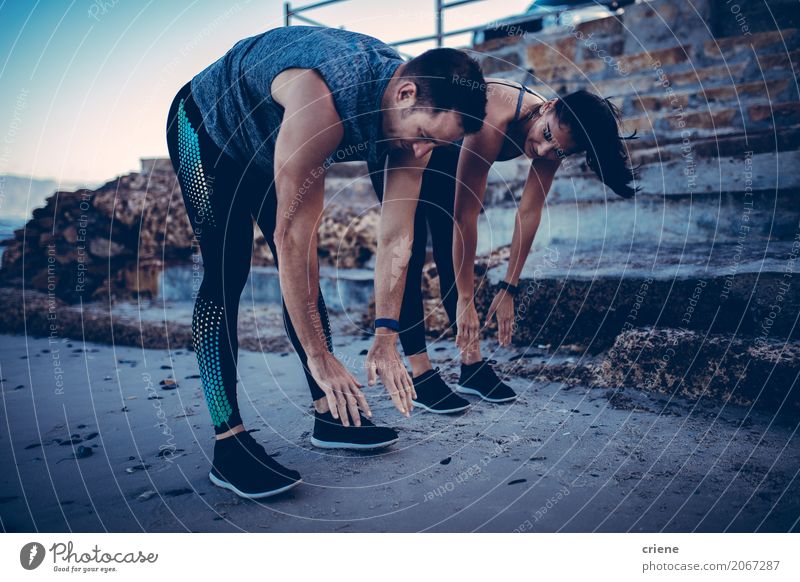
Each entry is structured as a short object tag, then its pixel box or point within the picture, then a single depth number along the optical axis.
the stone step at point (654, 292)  1.92
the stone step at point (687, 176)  2.54
